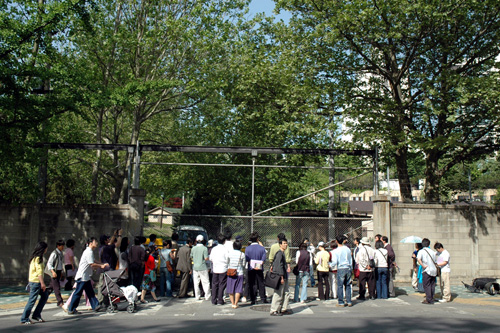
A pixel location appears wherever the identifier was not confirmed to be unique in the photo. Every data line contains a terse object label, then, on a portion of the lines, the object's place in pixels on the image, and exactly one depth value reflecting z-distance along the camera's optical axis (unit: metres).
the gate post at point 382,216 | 15.78
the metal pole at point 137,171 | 15.23
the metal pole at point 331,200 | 17.19
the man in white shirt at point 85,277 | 9.84
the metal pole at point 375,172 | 16.38
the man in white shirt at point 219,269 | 11.37
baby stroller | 10.30
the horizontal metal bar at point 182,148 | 15.82
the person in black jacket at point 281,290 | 10.12
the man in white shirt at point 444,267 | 12.22
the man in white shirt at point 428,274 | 11.88
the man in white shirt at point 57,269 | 10.30
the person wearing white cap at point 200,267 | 12.02
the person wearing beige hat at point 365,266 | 12.31
